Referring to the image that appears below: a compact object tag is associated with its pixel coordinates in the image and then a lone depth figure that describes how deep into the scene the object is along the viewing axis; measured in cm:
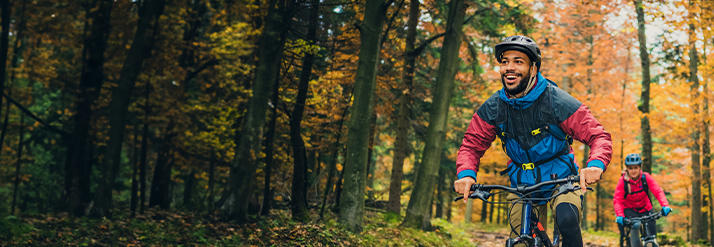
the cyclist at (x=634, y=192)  873
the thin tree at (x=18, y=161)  2045
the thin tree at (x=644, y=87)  1603
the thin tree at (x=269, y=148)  1287
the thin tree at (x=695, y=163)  1866
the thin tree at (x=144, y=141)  1630
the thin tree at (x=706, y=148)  1870
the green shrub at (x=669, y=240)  1493
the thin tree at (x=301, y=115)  1295
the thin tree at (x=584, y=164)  2563
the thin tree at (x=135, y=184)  1656
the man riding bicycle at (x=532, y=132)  340
